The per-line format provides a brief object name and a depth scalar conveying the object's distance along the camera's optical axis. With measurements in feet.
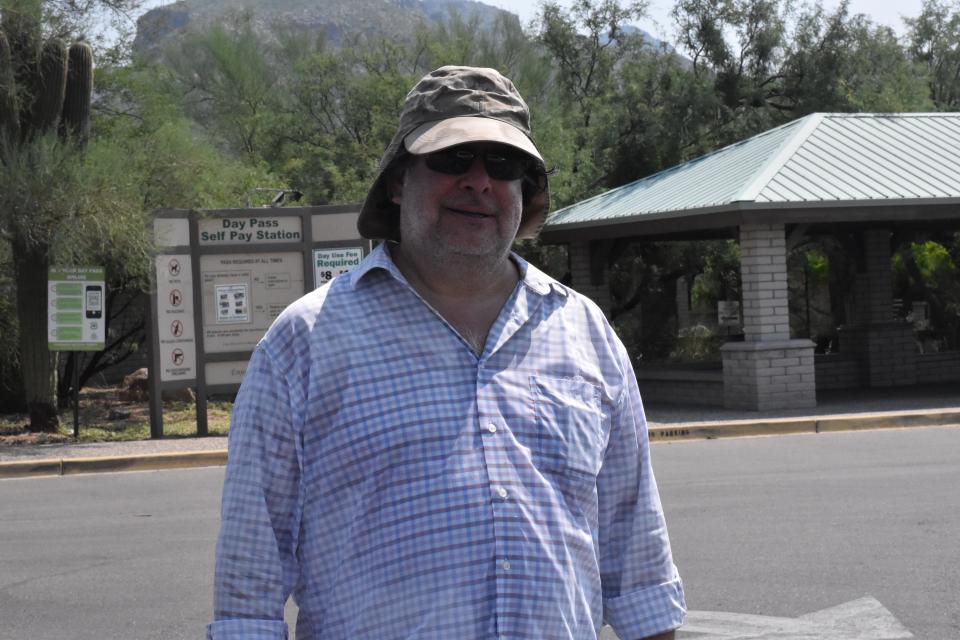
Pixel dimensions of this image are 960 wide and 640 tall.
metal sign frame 50.62
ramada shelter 54.70
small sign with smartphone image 48.60
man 7.21
